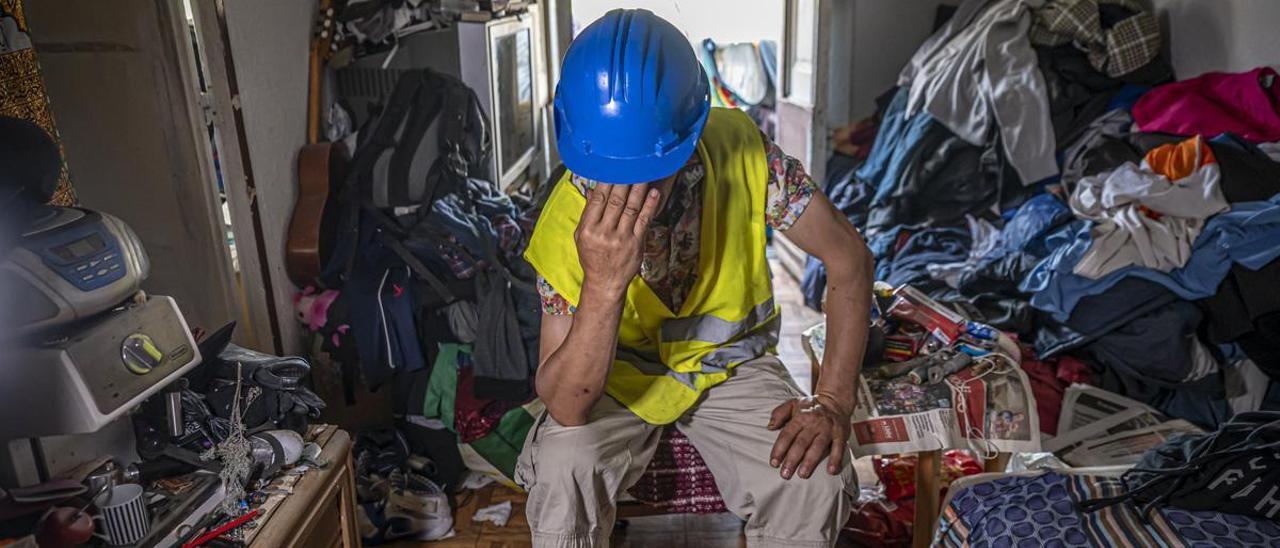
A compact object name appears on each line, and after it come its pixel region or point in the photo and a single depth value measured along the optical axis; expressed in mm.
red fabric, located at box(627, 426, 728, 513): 1588
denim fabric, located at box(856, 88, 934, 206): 3348
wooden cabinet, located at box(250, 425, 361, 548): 1107
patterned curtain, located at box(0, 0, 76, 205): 1208
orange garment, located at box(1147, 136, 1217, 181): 2346
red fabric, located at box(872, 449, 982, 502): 2070
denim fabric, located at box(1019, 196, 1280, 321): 2115
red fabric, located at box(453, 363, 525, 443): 2188
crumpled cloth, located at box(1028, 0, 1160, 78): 2881
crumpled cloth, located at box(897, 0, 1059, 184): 2973
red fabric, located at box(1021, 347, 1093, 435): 2312
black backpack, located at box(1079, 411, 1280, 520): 1334
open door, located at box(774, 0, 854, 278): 3566
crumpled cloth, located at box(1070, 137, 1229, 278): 2242
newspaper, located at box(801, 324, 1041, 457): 1595
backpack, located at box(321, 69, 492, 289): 2258
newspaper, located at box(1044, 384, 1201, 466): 2131
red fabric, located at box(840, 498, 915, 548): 1954
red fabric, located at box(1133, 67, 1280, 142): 2455
